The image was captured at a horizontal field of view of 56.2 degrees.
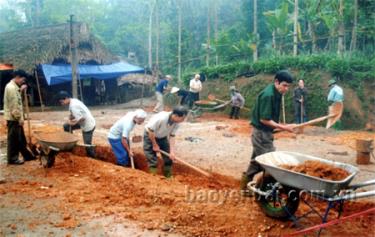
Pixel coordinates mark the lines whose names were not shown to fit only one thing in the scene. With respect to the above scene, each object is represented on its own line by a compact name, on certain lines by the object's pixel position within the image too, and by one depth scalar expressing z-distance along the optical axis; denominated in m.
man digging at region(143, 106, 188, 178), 5.82
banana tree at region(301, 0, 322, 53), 18.83
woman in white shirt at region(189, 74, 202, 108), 16.01
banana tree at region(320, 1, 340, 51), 16.92
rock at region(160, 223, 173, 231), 4.03
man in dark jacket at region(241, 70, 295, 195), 4.59
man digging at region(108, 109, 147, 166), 6.63
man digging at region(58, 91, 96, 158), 7.08
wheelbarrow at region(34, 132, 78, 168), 6.14
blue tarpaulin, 18.70
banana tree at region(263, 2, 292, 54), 17.64
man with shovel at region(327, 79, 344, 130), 10.46
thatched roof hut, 19.52
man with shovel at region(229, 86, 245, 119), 15.66
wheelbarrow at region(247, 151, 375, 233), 3.56
